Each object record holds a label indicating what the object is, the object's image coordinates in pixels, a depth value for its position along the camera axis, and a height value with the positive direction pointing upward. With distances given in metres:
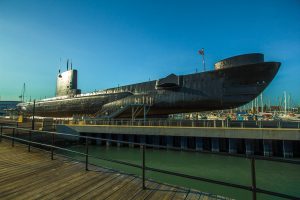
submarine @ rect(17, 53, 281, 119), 20.16 +2.71
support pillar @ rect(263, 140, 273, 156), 16.56 -2.96
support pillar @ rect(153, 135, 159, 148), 21.95 -2.94
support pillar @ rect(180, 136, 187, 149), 20.13 -2.89
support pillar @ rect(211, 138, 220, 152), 18.42 -2.93
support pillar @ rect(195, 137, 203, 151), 19.15 -2.93
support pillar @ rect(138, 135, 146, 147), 22.13 -2.93
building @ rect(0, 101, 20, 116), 159.23 +7.50
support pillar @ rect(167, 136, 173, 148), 20.94 -2.88
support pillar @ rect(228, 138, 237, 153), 17.81 -2.91
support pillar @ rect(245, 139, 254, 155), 17.14 -2.81
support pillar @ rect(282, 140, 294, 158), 16.05 -2.94
